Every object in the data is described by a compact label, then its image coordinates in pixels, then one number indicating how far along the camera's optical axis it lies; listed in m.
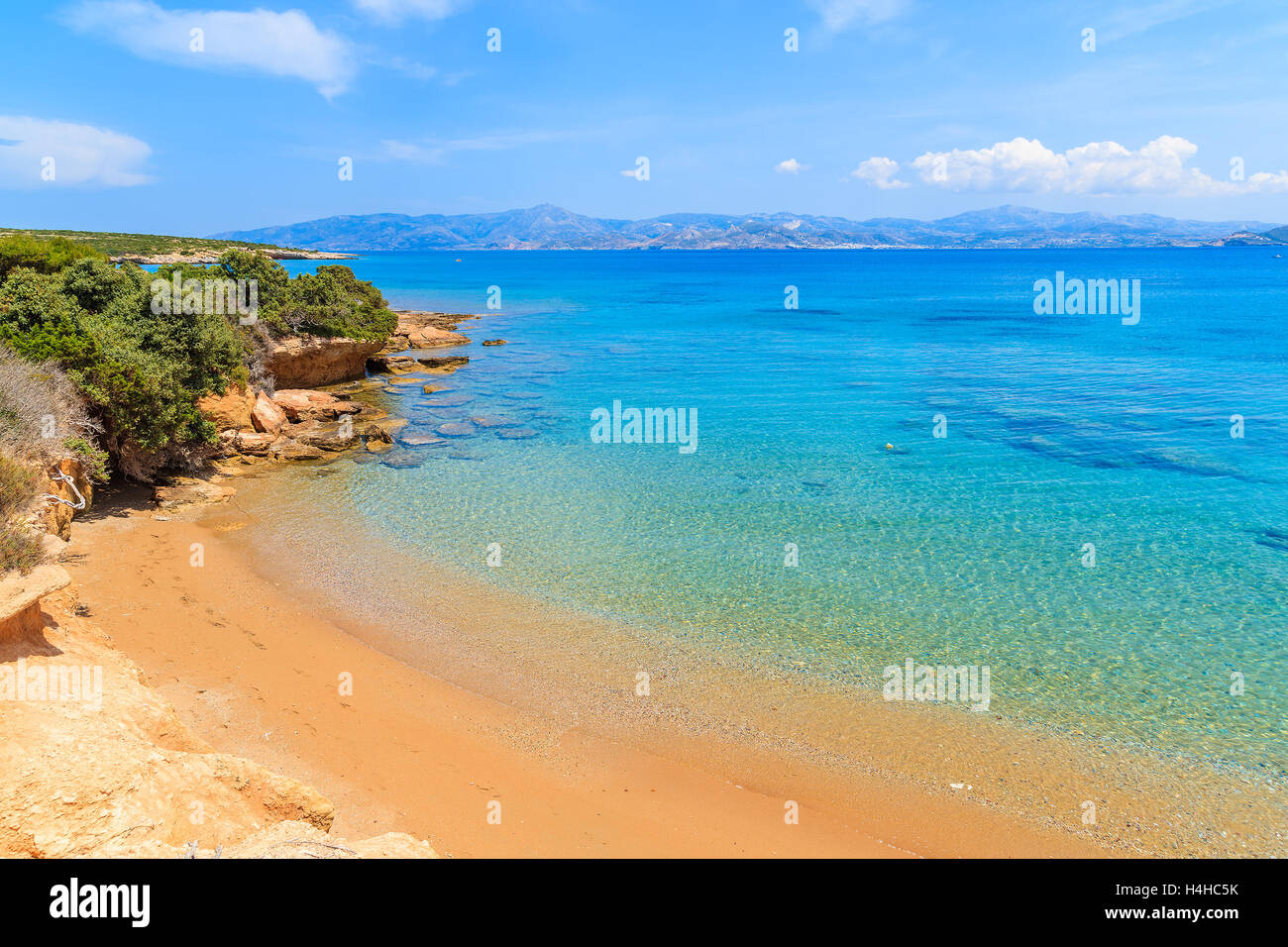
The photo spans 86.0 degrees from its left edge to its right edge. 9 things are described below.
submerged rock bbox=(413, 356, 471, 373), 43.38
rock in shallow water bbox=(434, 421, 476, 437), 28.94
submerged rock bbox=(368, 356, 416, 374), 41.91
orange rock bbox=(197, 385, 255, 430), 24.75
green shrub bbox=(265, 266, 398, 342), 35.16
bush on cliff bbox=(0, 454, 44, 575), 9.57
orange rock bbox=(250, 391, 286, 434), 26.72
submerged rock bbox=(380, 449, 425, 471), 24.49
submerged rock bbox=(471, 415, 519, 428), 30.36
